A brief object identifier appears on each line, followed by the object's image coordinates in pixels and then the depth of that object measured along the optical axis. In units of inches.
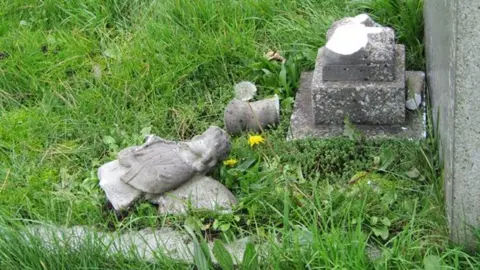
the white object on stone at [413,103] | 158.4
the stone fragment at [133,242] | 126.6
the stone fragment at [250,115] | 159.0
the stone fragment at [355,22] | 163.2
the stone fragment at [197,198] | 139.7
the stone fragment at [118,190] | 141.8
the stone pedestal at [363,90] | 152.6
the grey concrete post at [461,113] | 113.4
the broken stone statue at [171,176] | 141.0
